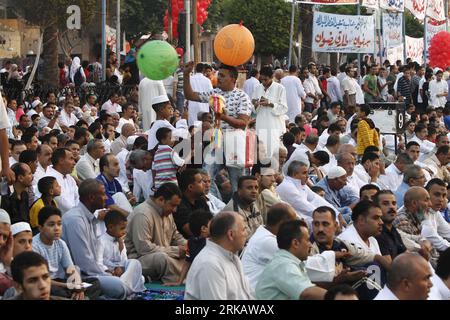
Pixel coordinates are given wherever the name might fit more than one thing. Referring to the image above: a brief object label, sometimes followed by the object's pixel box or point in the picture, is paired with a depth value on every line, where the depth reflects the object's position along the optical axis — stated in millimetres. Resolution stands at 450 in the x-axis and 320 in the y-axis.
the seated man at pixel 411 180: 13137
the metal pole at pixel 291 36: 27178
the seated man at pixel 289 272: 7581
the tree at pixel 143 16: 43125
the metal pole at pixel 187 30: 20016
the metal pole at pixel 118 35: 29109
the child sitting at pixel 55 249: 9164
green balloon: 14469
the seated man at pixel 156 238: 10625
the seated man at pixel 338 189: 12812
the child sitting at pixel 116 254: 9938
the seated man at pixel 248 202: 10766
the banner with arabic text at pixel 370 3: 29703
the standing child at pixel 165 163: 12633
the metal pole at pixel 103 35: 24422
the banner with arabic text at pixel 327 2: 27658
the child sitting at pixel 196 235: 10227
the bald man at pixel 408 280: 7070
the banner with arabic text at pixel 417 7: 33750
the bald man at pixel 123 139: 15562
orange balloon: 14023
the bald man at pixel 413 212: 11547
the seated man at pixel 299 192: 11938
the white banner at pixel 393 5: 30959
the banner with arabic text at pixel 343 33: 27422
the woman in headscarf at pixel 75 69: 26014
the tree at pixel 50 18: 24781
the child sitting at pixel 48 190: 10609
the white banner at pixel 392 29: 32281
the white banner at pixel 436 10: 35250
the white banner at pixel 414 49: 34781
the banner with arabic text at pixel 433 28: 34450
